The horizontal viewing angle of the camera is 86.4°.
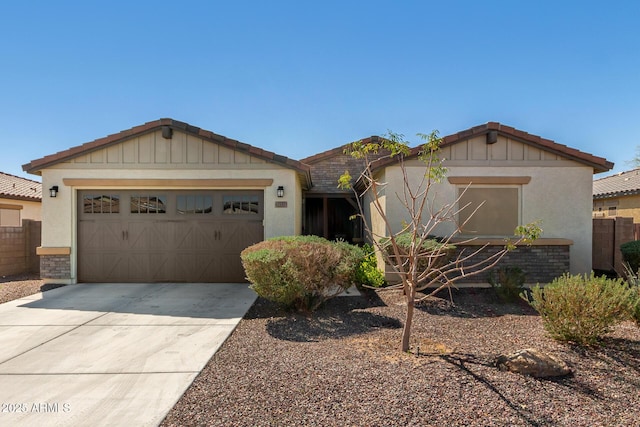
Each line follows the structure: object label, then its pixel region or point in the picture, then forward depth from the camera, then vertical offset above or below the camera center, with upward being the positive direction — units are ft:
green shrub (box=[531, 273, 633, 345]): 14.33 -4.23
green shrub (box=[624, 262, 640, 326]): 15.17 -4.12
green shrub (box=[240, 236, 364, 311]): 19.44 -3.60
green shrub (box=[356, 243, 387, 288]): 27.29 -5.49
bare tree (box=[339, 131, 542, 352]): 14.01 -0.87
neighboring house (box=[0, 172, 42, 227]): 48.44 +0.66
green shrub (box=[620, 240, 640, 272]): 28.19 -3.56
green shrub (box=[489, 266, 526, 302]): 24.17 -5.35
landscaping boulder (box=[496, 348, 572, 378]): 12.01 -5.54
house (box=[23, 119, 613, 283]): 29.01 +0.27
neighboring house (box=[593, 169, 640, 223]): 49.32 +2.22
